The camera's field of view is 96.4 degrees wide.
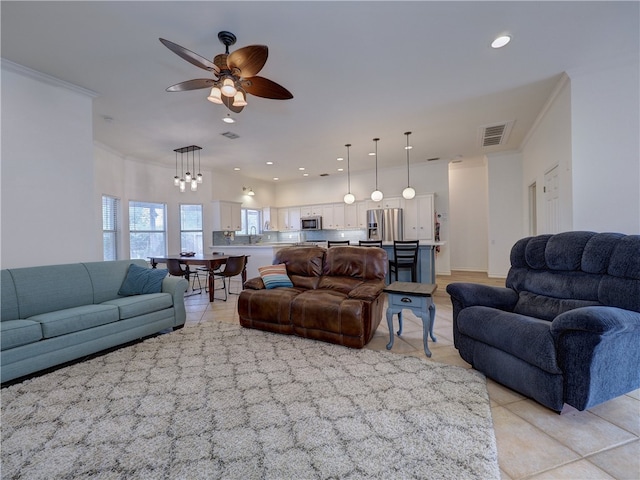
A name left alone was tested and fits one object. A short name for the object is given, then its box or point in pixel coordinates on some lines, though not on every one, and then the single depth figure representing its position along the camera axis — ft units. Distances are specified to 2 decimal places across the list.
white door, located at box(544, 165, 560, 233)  13.19
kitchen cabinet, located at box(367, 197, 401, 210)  25.51
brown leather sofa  9.53
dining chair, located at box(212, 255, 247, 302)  16.98
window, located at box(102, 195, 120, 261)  19.49
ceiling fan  7.58
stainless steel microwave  28.94
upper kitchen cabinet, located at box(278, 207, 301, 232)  30.86
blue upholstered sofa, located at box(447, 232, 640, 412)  5.59
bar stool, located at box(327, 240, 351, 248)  19.66
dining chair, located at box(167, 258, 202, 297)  17.40
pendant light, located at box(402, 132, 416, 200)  19.36
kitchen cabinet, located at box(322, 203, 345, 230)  28.40
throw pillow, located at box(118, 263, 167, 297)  11.24
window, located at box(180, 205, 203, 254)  24.54
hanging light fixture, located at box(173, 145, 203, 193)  18.48
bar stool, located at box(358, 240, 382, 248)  17.61
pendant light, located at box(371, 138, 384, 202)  20.50
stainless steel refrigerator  24.77
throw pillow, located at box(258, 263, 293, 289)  11.94
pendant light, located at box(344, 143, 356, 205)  21.96
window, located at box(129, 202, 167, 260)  21.80
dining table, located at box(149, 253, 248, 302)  16.28
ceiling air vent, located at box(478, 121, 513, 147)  16.48
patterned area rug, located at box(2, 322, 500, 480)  4.77
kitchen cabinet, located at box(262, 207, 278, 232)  31.12
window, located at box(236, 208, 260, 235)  29.01
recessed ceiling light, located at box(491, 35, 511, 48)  8.85
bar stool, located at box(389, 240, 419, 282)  16.58
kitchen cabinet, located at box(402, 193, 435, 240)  24.04
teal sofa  7.75
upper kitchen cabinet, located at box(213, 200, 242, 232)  25.02
